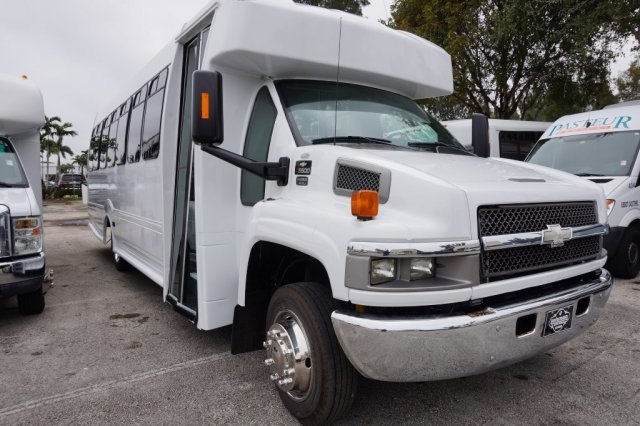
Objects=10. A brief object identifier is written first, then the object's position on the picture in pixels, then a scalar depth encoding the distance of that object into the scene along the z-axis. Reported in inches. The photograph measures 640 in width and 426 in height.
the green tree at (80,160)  2146.9
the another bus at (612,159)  259.1
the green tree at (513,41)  498.9
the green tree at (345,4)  778.2
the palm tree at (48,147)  1700.3
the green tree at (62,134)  1758.1
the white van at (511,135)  592.4
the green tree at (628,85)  1125.7
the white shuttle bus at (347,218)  95.2
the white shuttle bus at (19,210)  182.2
